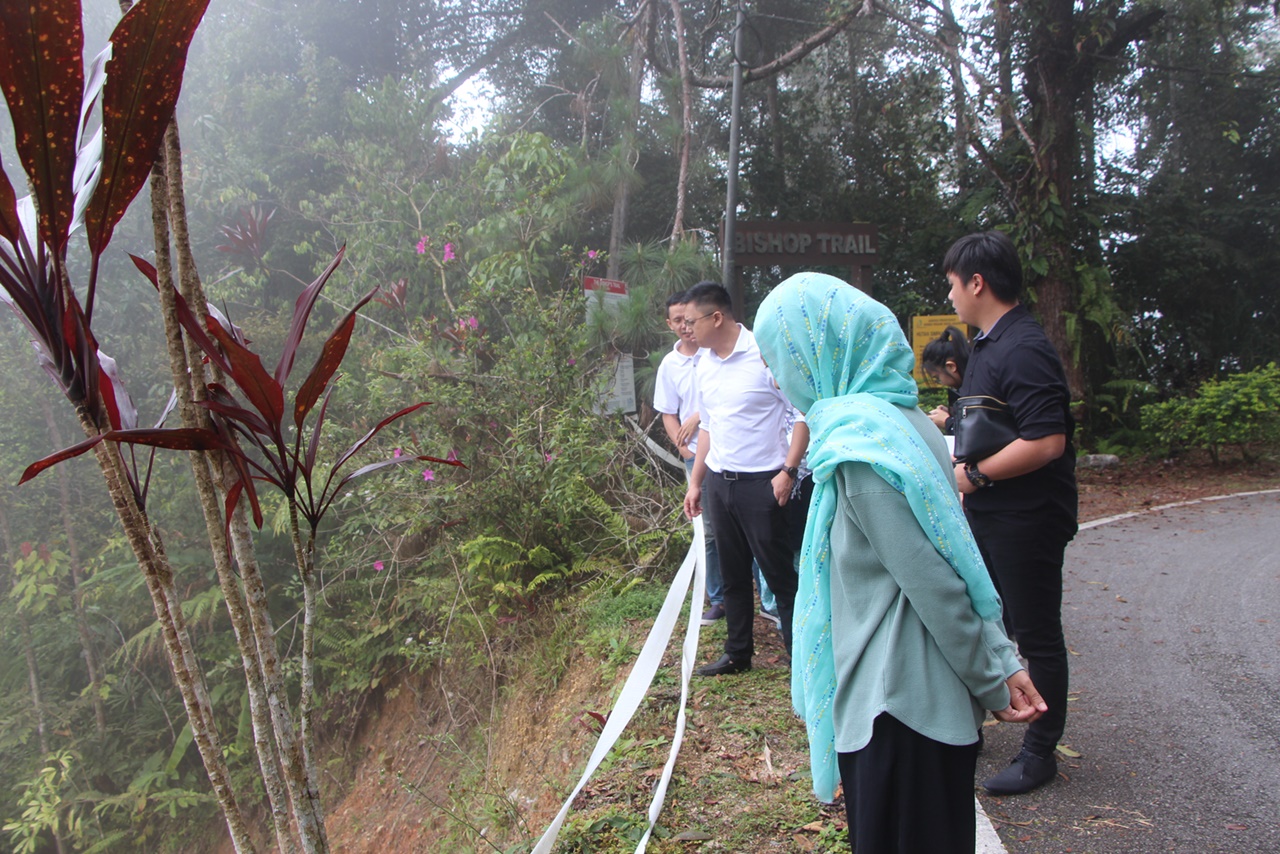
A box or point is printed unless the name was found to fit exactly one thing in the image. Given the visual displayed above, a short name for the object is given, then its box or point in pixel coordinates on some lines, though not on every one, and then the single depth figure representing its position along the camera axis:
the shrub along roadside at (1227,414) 11.16
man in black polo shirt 2.85
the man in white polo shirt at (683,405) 5.06
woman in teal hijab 1.85
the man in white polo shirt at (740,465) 3.87
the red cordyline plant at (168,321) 1.17
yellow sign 10.39
